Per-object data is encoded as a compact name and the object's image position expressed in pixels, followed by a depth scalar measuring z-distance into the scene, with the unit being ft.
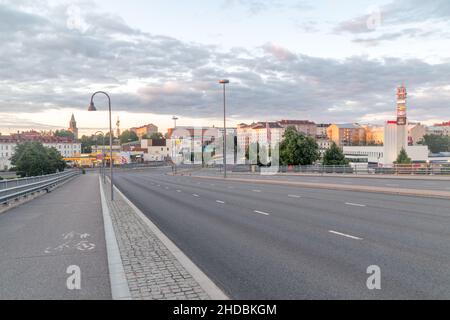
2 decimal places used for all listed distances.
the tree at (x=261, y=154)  262.47
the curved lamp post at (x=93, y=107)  76.25
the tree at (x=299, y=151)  238.89
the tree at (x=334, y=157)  223.02
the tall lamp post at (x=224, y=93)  152.62
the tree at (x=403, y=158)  265.95
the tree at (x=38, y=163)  266.16
